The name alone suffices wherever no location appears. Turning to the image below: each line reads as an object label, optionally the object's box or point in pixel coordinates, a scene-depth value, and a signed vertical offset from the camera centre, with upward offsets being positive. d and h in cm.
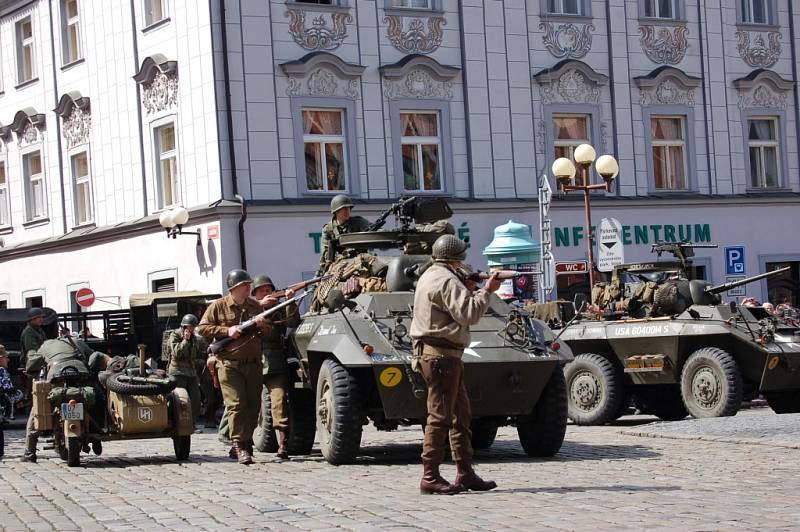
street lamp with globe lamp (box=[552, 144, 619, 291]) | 2438 +134
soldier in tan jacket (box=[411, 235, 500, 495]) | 1051 -63
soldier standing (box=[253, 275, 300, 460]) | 1428 -84
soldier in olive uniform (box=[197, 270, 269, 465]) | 1389 -89
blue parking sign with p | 2738 -26
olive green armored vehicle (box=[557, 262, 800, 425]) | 1812 -125
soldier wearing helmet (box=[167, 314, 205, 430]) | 2012 -100
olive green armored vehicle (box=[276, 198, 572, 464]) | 1315 -87
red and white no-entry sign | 2989 -24
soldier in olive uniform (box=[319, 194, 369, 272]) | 1587 +43
